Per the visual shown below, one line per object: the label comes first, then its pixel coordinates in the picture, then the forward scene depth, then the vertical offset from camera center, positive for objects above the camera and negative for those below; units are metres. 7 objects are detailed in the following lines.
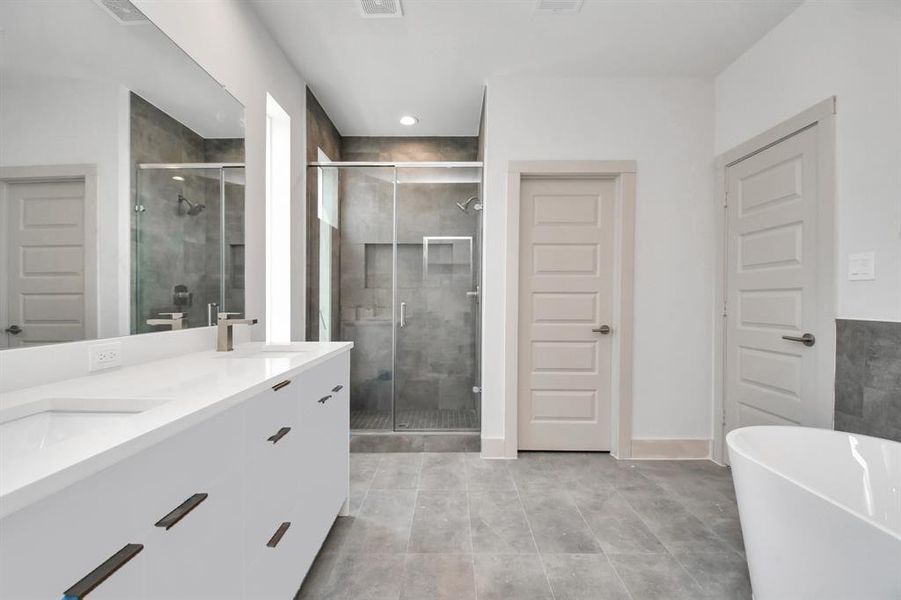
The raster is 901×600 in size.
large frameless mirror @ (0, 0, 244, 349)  0.96 +0.38
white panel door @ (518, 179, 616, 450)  2.79 -0.11
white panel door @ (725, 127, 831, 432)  1.99 +0.07
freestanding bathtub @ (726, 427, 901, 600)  0.93 -0.67
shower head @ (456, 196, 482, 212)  3.09 +0.78
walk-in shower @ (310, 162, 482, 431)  3.19 +0.04
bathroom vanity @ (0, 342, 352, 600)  0.49 -0.34
